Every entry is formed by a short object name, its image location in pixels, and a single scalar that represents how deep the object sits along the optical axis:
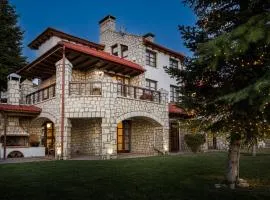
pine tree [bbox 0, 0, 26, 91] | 25.84
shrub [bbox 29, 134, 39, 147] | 19.70
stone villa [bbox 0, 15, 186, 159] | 16.41
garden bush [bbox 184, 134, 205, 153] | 21.27
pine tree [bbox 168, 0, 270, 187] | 6.58
